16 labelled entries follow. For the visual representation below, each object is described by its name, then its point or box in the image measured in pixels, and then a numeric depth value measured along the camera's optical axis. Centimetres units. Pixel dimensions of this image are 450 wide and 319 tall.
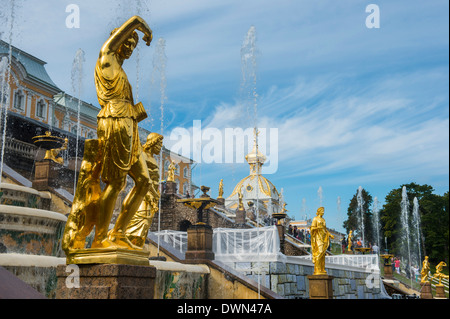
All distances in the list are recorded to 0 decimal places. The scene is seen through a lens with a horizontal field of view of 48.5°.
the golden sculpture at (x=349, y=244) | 3507
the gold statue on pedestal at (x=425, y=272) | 2906
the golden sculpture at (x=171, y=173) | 2867
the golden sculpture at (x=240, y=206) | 3184
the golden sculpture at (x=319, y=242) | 1497
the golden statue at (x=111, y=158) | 584
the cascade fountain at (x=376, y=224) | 5990
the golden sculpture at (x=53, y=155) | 1792
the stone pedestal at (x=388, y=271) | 3200
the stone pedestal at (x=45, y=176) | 1533
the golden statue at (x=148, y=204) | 643
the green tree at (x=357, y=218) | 6178
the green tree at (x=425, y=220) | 5647
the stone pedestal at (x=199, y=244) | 1286
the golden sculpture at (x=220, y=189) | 3947
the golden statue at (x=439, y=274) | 2991
